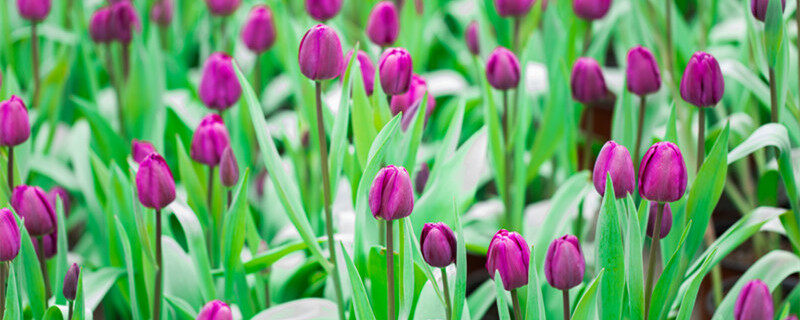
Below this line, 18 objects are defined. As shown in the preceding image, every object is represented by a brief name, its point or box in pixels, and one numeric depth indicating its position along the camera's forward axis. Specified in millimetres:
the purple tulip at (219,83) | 3056
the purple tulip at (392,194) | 2649
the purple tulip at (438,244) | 2661
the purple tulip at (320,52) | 2735
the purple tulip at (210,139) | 2953
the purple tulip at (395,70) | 2824
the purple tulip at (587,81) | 3078
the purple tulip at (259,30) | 3290
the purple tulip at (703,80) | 2798
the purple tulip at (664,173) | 2653
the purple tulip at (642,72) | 2950
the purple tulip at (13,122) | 2850
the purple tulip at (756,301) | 2600
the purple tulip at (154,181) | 2765
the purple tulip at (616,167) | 2709
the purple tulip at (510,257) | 2635
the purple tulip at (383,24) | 3041
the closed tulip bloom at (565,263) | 2640
